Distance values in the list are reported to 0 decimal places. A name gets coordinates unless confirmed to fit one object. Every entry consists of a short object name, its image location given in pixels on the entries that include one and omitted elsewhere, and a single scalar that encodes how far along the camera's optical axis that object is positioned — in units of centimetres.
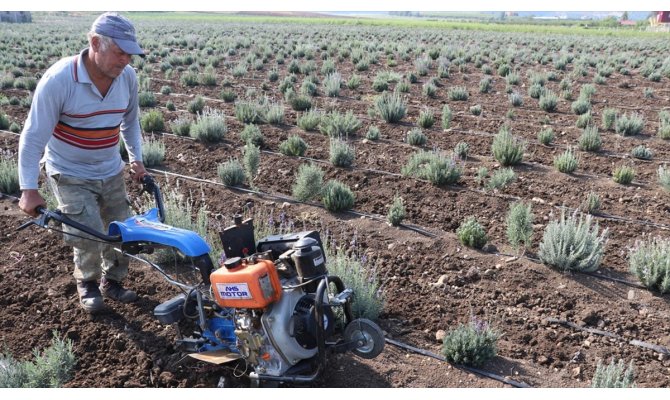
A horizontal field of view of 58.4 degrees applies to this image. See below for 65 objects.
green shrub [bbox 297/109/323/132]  1103
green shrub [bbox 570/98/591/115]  1352
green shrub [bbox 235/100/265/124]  1163
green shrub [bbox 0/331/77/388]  360
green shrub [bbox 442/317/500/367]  388
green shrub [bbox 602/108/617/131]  1159
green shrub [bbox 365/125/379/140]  1031
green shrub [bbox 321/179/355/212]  676
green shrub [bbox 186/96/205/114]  1331
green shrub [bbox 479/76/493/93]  1682
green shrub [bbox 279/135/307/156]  919
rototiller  321
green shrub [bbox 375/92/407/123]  1175
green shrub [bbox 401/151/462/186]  766
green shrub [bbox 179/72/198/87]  1798
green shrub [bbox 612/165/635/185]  793
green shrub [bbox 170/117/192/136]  1049
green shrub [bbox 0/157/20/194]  725
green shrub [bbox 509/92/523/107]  1445
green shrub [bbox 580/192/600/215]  686
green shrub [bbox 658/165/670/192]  753
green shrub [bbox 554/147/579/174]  837
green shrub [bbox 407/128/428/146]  999
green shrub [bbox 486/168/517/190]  752
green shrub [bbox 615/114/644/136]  1092
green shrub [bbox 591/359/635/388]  344
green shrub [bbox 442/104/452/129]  1152
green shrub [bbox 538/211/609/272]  519
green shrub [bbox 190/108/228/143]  990
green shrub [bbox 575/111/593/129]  1171
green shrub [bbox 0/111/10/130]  1124
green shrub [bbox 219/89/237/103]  1478
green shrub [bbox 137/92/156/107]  1391
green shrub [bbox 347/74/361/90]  1712
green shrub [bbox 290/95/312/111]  1338
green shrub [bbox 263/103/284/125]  1159
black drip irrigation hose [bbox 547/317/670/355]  418
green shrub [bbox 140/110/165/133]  1105
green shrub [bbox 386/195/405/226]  640
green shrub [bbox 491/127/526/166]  872
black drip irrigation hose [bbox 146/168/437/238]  634
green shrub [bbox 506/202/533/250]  580
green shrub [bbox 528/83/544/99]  1565
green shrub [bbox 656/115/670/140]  1062
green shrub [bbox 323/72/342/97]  1566
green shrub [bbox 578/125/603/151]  966
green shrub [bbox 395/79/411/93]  1639
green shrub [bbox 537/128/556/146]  1009
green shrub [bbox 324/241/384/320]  436
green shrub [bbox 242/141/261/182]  788
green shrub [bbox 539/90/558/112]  1373
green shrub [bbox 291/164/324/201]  700
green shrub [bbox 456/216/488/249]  579
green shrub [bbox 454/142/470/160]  917
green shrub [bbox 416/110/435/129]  1140
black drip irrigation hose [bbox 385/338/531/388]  379
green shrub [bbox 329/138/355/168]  855
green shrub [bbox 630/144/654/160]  929
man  373
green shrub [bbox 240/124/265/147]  980
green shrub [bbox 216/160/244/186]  761
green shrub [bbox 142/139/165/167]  860
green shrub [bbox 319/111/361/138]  1047
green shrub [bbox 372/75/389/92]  1692
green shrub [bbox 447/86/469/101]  1516
